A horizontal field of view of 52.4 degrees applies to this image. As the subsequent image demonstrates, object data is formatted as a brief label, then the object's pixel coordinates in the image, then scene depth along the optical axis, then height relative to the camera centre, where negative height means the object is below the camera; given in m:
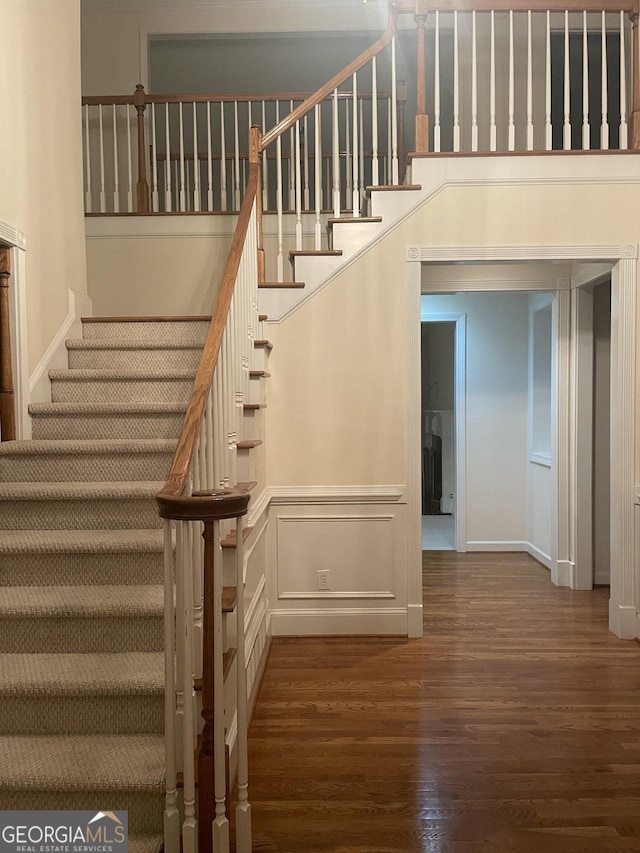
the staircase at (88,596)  1.94 -0.72
